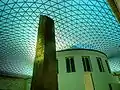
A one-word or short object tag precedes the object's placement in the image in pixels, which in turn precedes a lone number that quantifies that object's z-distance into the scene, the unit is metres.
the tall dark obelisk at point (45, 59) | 2.42
